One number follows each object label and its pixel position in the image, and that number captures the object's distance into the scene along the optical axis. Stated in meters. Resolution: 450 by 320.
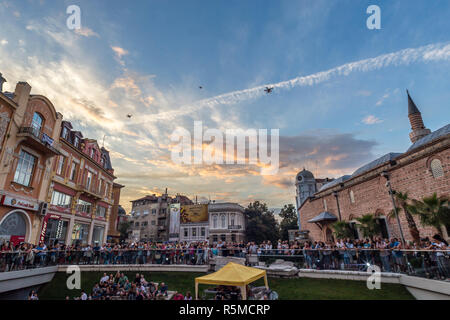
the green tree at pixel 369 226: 18.17
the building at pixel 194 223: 46.06
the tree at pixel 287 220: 53.26
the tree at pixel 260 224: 46.66
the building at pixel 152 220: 51.97
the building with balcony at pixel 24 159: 15.84
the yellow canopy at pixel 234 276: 9.69
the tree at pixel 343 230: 21.70
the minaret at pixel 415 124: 32.97
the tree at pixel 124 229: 53.84
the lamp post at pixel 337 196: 27.09
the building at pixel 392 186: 15.22
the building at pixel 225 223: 44.41
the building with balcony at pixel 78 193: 21.05
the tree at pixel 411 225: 15.52
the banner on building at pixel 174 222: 46.88
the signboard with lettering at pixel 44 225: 18.81
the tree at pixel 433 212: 11.77
